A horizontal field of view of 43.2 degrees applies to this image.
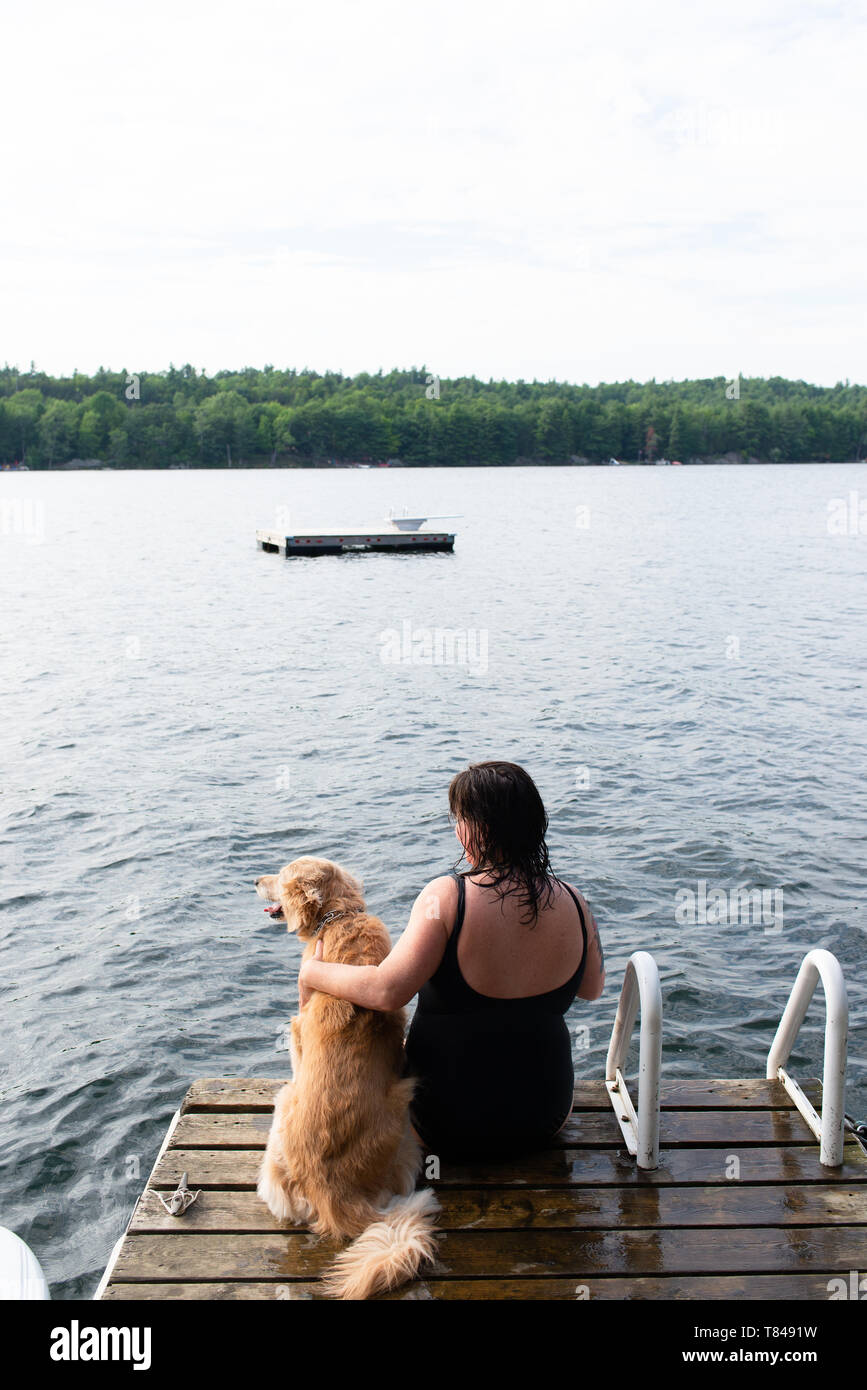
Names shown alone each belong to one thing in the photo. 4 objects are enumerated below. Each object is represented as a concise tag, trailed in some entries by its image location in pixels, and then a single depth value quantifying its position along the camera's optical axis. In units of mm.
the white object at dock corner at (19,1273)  4160
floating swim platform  46875
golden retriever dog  3832
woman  3820
